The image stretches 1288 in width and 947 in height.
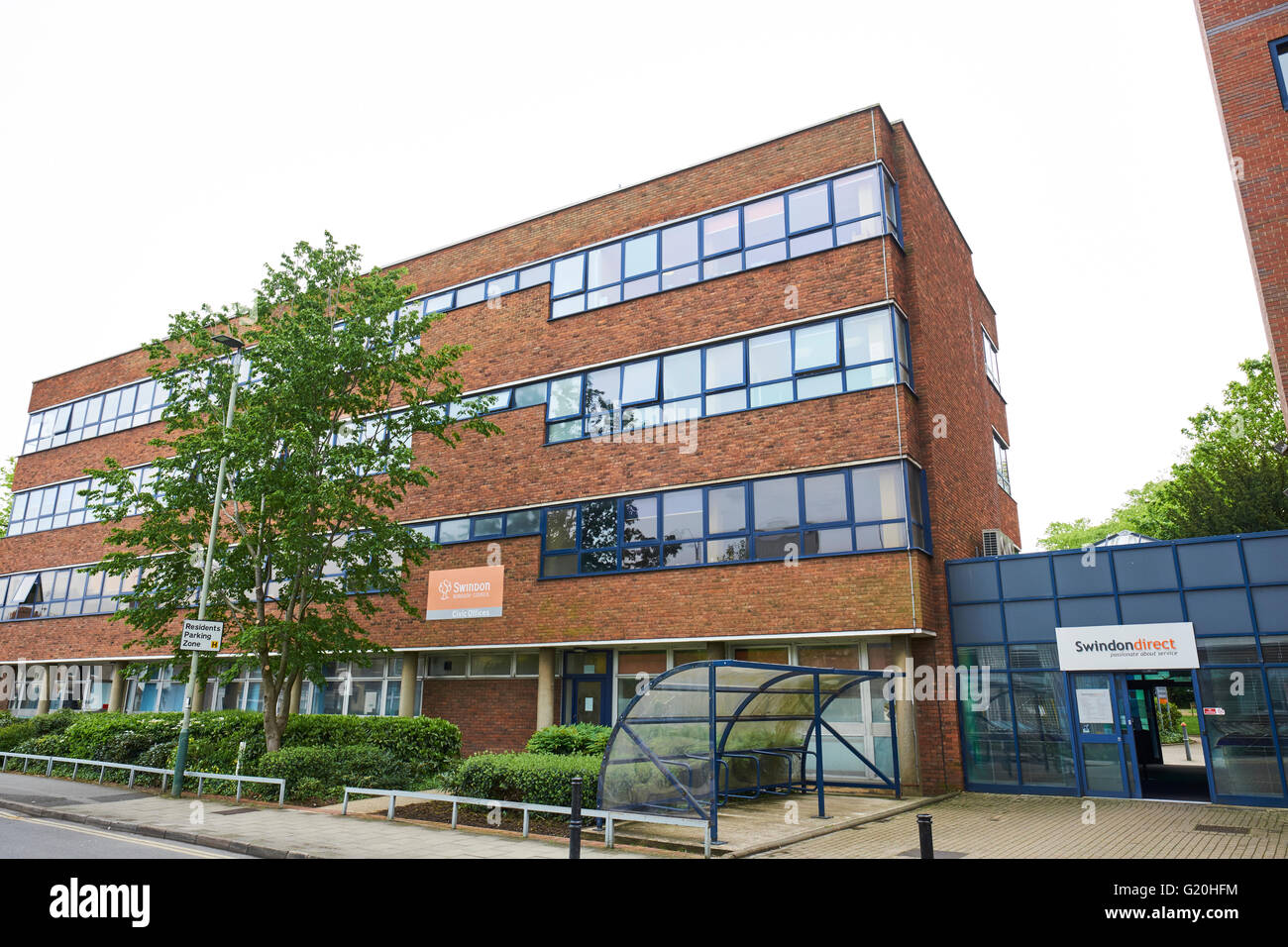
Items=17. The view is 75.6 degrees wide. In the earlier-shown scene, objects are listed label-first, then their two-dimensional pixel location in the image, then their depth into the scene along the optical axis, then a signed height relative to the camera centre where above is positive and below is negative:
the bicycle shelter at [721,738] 11.02 -0.71
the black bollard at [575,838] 7.76 -1.34
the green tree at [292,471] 16.41 +4.39
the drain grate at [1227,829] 11.12 -1.86
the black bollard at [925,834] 6.97 -1.20
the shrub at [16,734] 21.25 -1.05
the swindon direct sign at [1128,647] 14.27 +0.71
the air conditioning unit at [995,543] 18.52 +3.19
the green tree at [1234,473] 25.23 +7.03
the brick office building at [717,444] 15.96 +5.26
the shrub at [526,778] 11.71 -1.22
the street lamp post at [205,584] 14.78 +1.95
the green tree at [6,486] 44.62 +10.92
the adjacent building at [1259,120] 14.16 +9.81
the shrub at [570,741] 14.44 -0.86
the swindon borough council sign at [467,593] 19.94 +2.32
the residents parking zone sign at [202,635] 14.35 +0.97
